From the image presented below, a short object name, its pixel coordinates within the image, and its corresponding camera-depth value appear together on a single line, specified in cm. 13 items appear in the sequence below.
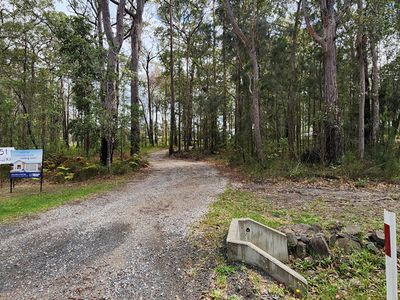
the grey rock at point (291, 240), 419
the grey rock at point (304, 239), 416
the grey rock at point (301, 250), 410
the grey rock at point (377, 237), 425
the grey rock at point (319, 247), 401
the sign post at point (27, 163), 792
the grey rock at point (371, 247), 410
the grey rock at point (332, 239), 421
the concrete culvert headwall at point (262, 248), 315
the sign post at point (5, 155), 802
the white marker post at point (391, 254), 210
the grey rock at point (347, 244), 412
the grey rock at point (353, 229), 445
